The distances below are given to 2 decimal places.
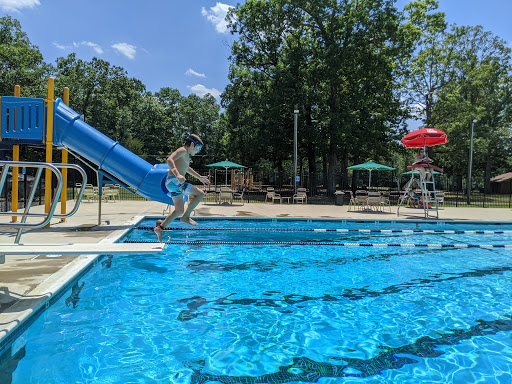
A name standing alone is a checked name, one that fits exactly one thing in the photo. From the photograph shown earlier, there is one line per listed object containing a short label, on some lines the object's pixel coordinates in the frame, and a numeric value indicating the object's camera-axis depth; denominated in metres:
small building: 49.57
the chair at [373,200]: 17.12
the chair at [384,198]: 17.85
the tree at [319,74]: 26.02
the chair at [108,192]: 18.34
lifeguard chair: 15.00
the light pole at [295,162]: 21.92
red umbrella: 15.08
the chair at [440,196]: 18.68
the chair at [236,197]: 21.82
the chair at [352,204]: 19.30
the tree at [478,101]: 31.62
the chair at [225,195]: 18.11
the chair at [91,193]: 17.71
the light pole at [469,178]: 23.37
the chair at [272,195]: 21.38
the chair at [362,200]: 17.98
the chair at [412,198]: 19.89
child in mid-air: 5.35
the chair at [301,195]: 21.05
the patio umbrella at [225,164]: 23.75
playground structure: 8.97
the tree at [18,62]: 34.03
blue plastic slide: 9.09
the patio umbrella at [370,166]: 21.72
